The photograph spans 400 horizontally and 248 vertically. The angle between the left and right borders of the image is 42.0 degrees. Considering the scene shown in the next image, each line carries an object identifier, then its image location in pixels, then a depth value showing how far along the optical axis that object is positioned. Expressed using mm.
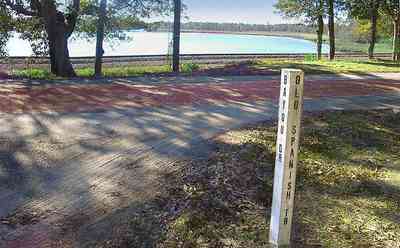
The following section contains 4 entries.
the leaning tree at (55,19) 20750
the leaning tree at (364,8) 33625
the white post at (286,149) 4828
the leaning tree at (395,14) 35000
